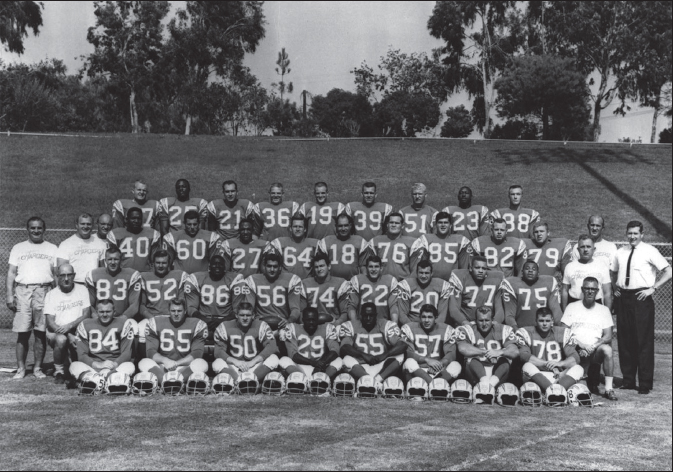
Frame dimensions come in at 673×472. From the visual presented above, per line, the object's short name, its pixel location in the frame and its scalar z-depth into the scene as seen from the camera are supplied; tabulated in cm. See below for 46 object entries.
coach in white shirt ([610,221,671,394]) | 807
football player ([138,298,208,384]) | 775
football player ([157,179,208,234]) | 954
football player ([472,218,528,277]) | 879
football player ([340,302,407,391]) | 774
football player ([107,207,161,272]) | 882
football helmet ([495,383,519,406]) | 734
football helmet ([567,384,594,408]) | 732
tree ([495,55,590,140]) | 2178
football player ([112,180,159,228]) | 938
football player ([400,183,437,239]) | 941
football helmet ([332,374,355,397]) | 753
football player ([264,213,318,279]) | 899
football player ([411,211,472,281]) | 893
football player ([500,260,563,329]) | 822
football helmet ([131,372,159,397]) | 736
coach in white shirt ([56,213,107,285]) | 869
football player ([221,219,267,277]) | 901
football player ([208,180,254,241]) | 959
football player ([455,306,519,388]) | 760
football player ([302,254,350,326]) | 843
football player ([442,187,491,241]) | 966
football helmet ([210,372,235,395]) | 744
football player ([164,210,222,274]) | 894
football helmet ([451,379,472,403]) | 741
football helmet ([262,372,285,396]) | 749
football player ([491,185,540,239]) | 934
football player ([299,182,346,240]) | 970
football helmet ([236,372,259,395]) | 749
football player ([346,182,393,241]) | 957
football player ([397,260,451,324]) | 826
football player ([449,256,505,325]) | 826
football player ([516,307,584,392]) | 755
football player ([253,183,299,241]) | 966
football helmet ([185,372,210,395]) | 741
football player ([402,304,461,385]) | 772
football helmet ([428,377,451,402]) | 744
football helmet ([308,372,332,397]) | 753
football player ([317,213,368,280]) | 896
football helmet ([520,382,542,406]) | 729
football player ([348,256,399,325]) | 829
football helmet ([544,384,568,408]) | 726
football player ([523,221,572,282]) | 879
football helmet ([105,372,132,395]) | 734
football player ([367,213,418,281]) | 891
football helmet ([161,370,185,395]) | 741
